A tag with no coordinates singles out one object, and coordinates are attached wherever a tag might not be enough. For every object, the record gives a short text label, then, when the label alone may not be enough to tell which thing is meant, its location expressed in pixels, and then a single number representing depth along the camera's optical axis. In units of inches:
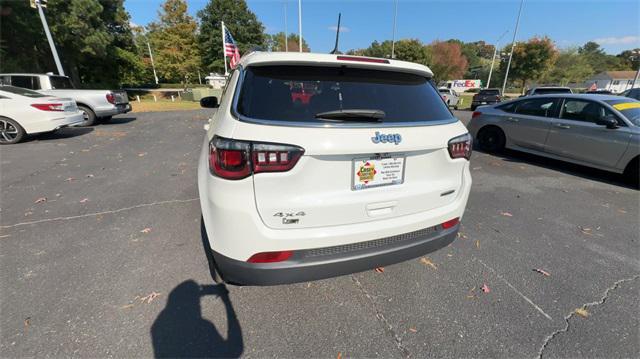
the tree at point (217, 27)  1861.5
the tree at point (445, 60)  2273.3
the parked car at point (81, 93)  376.2
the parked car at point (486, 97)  828.0
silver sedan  193.9
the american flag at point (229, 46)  747.4
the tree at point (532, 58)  1549.0
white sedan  282.4
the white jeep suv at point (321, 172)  64.6
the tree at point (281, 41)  2800.2
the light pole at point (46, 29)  564.6
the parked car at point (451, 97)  904.0
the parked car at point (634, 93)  528.4
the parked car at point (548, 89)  669.3
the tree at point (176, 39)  1286.9
